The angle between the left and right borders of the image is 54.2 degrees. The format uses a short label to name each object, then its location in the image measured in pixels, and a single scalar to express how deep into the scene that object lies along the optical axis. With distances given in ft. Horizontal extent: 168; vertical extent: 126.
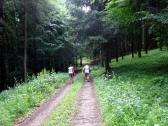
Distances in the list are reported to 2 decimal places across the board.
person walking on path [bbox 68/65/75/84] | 53.51
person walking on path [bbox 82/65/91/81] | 53.25
